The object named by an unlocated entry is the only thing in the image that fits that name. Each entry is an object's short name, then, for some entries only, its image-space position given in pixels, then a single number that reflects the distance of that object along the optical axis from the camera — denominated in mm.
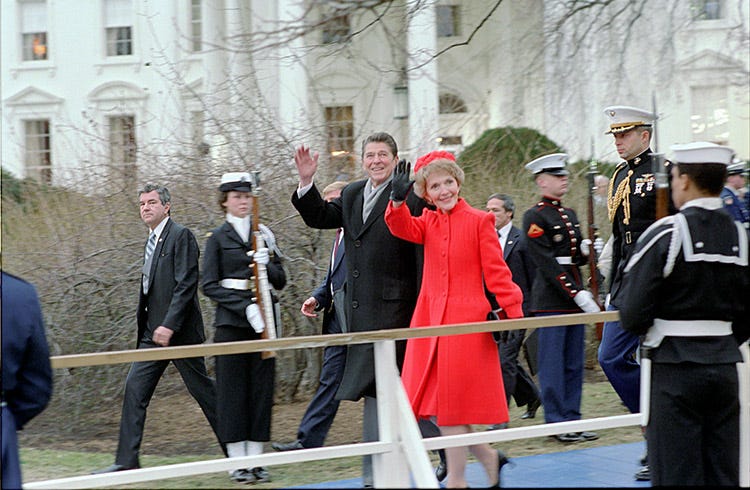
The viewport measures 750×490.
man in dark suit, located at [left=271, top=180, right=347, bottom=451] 16422
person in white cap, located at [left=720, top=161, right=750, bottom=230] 16859
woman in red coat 12125
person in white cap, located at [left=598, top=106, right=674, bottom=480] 14227
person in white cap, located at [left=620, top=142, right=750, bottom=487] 9844
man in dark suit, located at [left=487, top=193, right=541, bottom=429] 18969
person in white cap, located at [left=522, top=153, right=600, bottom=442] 17344
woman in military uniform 15586
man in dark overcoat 13180
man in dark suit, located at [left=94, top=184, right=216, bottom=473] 15844
